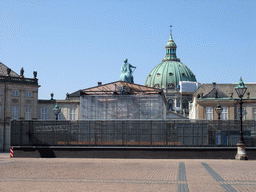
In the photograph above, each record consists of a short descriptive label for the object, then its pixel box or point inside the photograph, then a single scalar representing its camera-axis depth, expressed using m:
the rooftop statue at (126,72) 104.07
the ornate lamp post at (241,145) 34.44
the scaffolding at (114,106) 64.44
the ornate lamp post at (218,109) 43.54
